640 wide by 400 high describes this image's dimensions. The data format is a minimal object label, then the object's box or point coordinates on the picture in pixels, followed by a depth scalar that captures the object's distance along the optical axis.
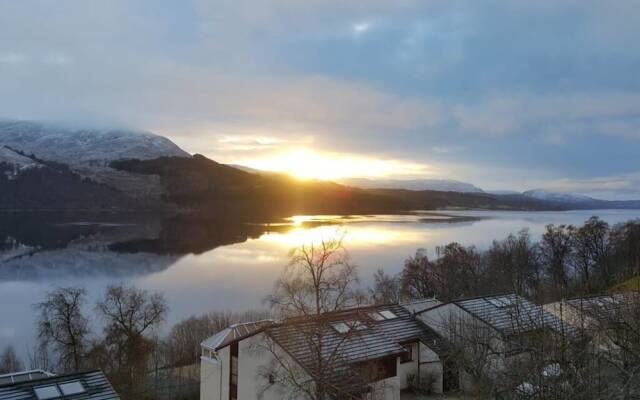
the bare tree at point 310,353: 12.74
